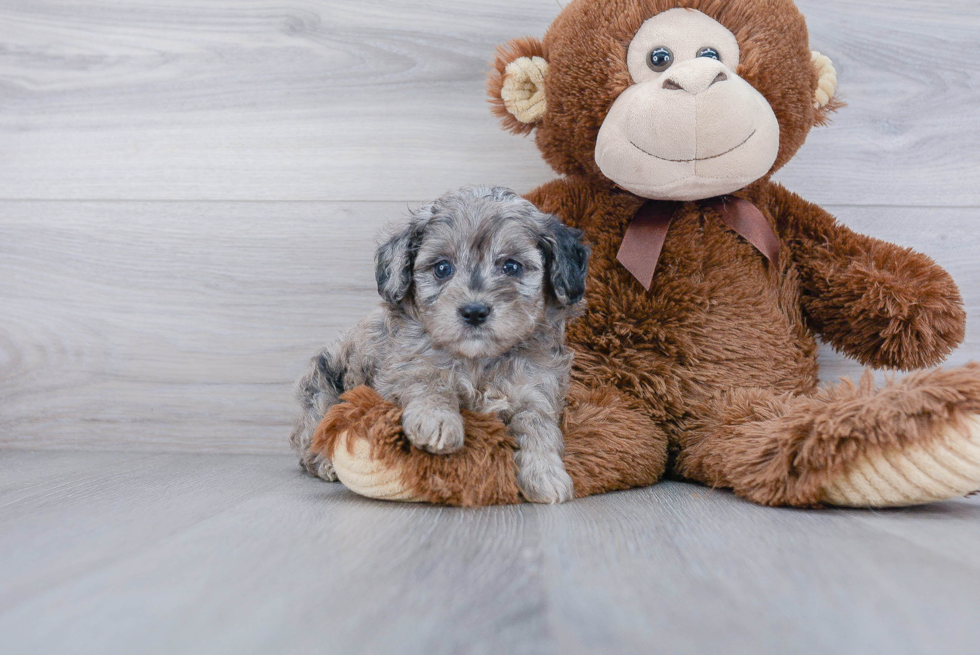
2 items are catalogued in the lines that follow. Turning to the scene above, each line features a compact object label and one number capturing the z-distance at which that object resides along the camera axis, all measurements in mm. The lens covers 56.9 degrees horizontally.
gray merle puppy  533
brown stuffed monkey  528
